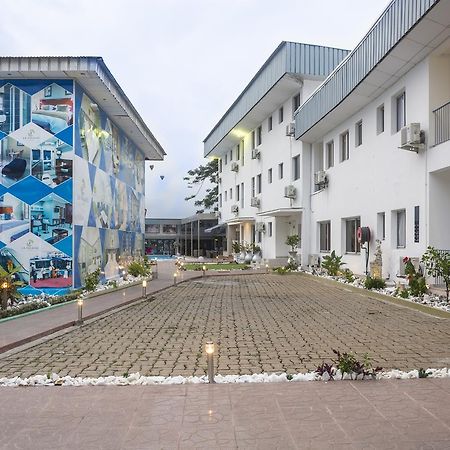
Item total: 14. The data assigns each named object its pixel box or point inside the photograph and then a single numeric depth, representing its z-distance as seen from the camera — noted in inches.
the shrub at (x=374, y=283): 561.0
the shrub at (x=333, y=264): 753.8
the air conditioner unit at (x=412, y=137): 515.5
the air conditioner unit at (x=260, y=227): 1224.3
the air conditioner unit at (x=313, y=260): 926.4
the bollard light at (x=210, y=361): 210.2
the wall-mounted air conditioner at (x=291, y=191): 987.3
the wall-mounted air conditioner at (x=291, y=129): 978.7
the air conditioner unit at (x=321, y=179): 868.7
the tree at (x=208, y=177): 2145.7
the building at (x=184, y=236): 1861.2
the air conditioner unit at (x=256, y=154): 1243.2
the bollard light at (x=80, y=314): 367.9
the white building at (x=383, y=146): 504.7
